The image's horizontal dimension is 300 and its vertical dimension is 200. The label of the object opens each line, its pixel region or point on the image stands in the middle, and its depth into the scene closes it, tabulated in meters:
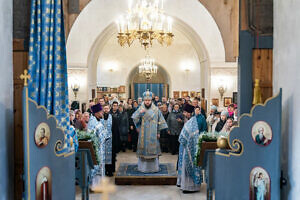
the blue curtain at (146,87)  23.30
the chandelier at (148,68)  18.05
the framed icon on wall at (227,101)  12.63
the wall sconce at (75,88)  12.37
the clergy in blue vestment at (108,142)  8.12
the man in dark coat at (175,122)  10.80
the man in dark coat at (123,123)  11.12
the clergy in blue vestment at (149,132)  8.19
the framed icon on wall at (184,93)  21.59
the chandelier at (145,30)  8.34
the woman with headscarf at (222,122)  7.93
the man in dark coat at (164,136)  11.44
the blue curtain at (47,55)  4.12
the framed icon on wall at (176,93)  21.67
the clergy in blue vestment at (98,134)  6.92
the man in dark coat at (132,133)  11.57
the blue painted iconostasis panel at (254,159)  3.72
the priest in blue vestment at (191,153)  6.95
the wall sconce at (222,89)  12.50
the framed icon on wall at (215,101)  12.62
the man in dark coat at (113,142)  8.59
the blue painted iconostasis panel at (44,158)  3.55
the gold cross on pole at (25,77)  3.58
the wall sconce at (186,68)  21.58
